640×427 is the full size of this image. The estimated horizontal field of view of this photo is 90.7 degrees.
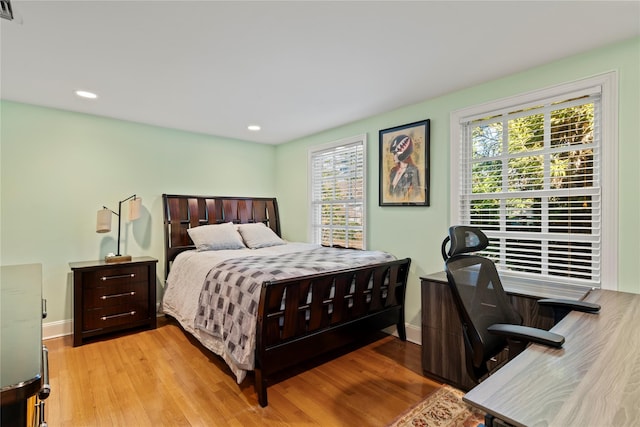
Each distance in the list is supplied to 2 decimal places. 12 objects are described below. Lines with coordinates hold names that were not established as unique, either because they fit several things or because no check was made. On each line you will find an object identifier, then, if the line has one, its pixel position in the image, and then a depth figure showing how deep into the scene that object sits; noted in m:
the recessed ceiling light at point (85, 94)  2.82
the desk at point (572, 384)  0.77
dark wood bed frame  2.15
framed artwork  3.11
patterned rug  1.92
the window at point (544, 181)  2.14
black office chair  1.48
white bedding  2.76
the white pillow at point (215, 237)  3.73
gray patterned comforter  2.18
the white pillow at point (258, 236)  4.04
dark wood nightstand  3.04
